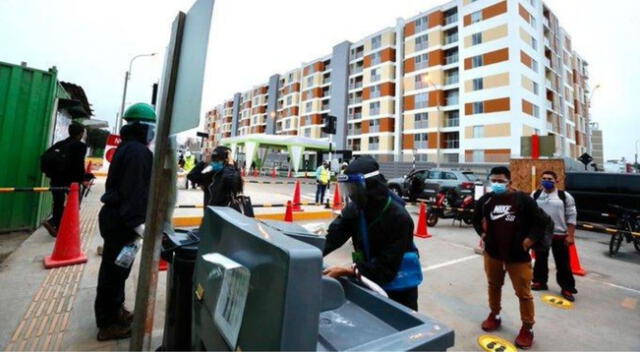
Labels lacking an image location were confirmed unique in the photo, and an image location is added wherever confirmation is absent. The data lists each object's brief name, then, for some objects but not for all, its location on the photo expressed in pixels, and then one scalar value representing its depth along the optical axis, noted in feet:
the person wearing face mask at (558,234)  13.17
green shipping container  16.15
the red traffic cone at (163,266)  13.34
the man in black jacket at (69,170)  15.26
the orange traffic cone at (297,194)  33.62
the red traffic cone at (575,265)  16.22
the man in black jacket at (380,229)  5.85
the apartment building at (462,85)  92.48
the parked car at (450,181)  36.30
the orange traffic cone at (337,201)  33.87
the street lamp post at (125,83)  57.78
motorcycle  29.35
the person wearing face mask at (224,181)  13.38
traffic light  31.99
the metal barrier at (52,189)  13.47
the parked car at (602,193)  27.27
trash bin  5.41
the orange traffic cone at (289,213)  24.00
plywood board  32.35
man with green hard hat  7.52
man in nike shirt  9.20
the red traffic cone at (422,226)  23.93
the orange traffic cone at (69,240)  12.53
